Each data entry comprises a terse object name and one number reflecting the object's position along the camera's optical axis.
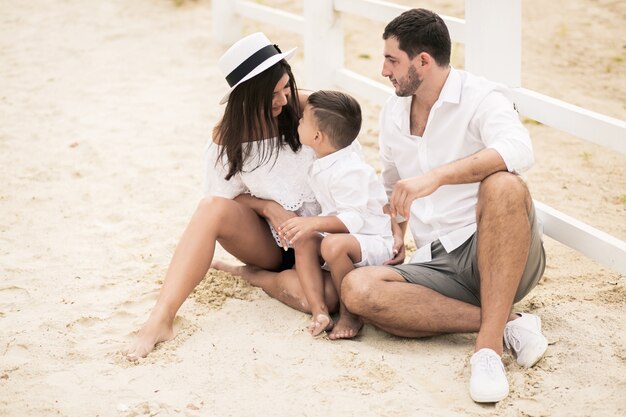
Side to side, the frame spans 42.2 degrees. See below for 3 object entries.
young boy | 3.17
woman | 3.25
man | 2.82
